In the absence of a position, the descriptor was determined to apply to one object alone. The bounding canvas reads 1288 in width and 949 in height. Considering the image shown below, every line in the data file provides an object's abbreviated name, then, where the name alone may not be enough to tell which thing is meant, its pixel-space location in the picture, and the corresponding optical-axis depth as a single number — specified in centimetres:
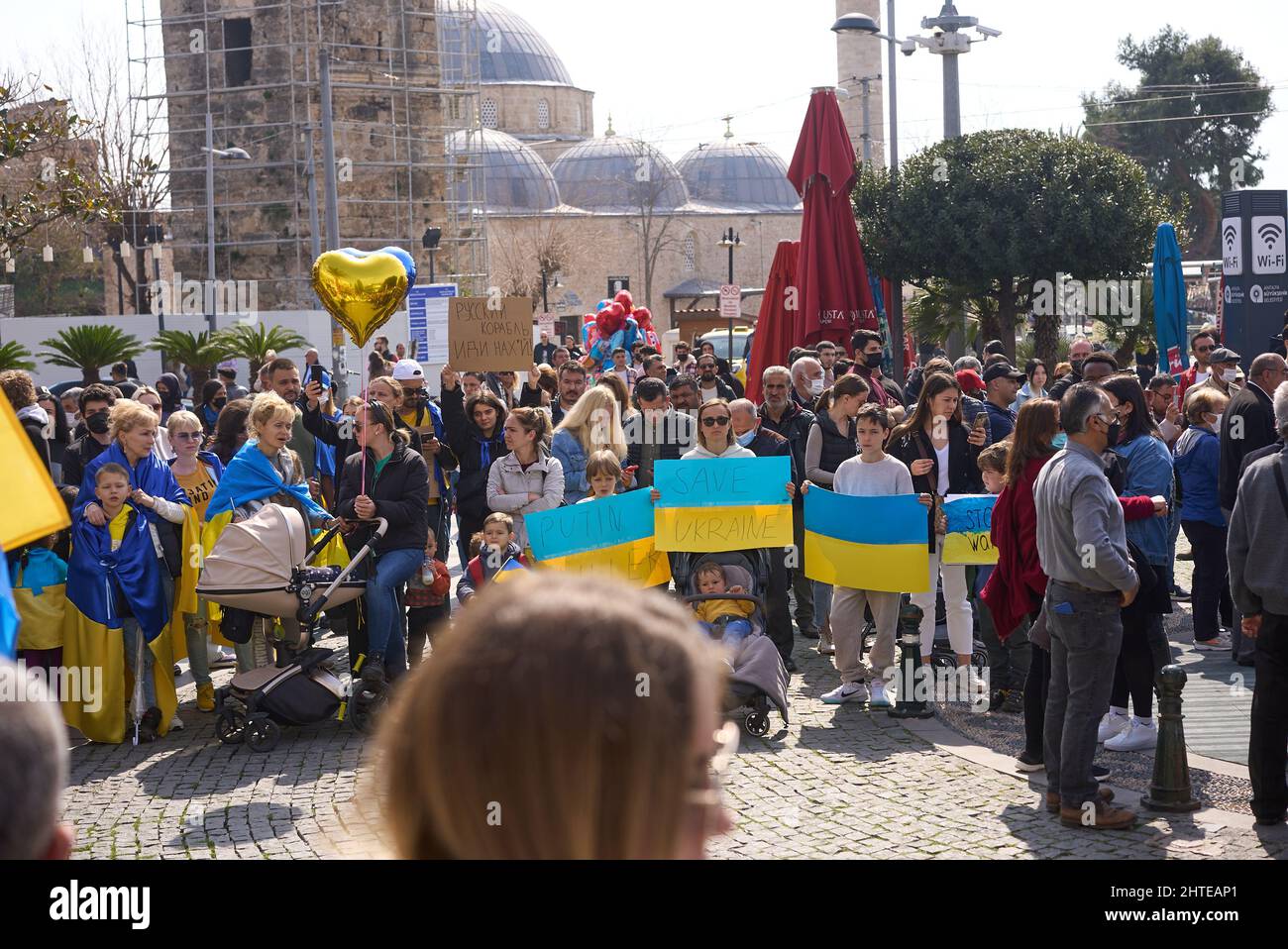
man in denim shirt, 661
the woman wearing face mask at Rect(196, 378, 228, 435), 1362
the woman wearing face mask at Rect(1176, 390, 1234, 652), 1052
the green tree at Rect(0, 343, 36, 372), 1733
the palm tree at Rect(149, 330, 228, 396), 2303
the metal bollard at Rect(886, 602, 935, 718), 899
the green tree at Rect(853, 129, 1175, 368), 2562
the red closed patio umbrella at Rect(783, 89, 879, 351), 1711
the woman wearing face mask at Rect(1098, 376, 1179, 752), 771
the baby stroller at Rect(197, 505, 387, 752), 874
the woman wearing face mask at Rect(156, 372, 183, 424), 1595
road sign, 2691
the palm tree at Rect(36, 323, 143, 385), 1994
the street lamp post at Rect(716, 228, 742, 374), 4031
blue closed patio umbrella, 1903
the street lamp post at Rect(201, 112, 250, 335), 3919
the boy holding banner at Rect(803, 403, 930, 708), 926
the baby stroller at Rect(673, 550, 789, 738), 841
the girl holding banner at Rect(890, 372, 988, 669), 934
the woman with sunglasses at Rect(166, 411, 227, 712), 1014
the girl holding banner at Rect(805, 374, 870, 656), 1031
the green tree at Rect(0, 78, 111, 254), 1778
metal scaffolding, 4497
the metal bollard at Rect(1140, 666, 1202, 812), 689
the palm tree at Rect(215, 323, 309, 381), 2283
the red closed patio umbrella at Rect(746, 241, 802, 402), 1731
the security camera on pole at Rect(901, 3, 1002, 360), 2195
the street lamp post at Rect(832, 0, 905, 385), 2130
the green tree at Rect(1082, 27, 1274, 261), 6169
